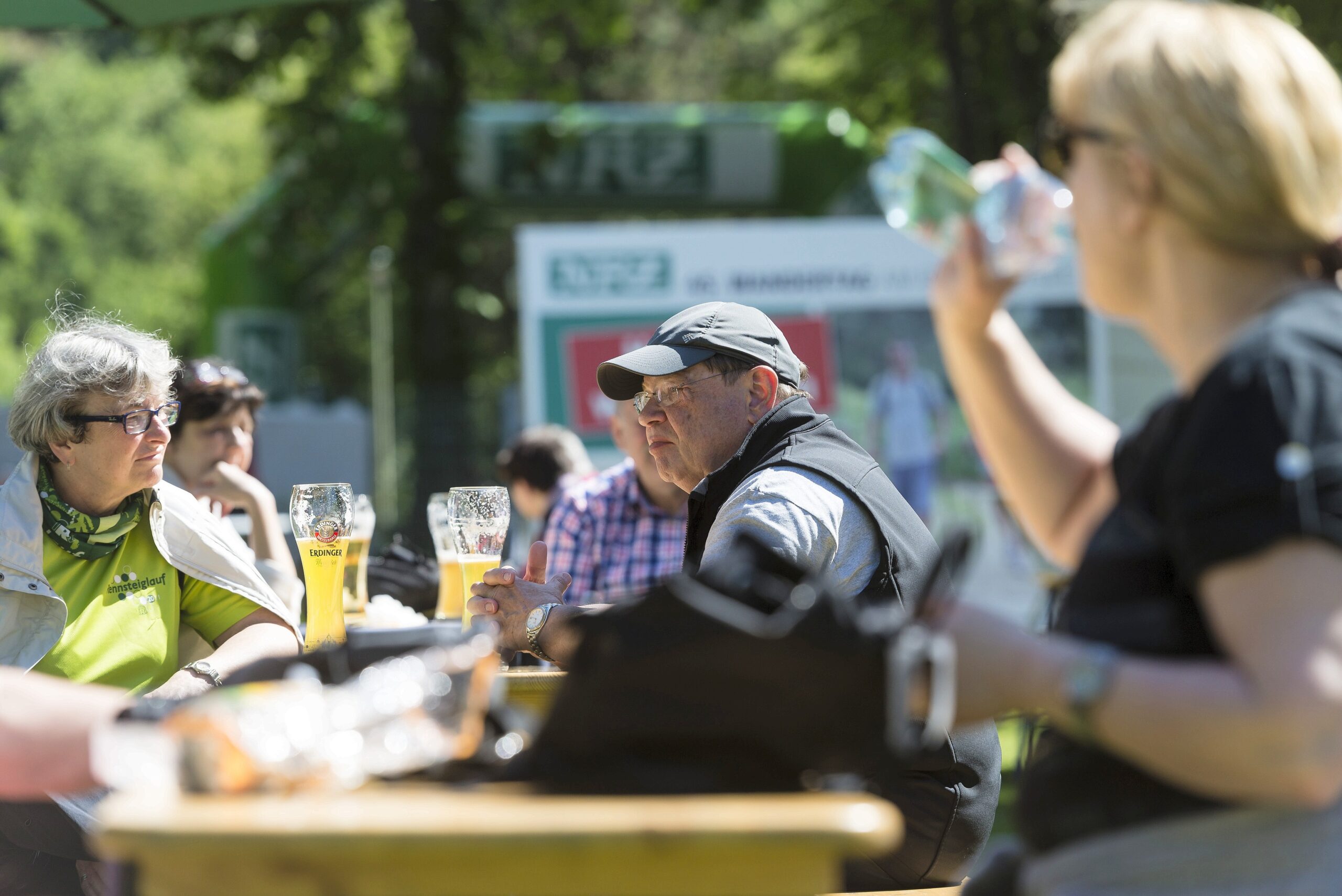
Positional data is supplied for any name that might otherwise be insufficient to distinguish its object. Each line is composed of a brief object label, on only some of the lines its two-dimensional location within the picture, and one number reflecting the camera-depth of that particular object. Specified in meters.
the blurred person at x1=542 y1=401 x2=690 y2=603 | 8.83
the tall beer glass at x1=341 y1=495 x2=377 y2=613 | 6.33
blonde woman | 2.33
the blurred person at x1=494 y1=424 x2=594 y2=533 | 11.37
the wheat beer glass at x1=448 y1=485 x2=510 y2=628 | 5.85
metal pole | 25.84
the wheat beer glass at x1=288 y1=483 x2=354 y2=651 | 5.70
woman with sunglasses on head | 8.22
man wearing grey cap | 4.80
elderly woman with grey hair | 5.20
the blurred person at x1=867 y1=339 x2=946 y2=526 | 19.73
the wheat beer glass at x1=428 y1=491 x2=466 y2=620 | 6.70
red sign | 18.48
